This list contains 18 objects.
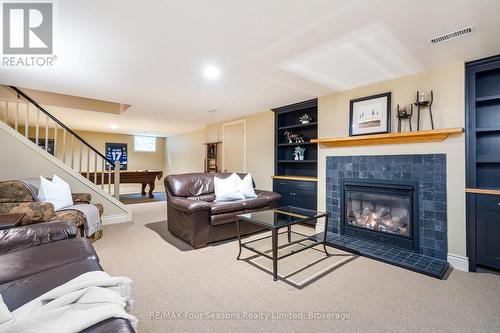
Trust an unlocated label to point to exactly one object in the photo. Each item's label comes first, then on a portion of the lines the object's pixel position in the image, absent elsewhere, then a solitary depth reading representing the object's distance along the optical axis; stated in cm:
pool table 654
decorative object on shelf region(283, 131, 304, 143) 466
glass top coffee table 227
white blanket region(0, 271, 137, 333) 83
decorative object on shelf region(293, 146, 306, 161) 457
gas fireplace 294
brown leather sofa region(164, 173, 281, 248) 310
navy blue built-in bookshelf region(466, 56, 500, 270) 242
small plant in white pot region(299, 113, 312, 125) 443
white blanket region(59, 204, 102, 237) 308
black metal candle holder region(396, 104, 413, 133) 296
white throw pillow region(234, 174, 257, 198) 399
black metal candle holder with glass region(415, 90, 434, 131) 279
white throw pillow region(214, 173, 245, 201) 377
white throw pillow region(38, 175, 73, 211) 313
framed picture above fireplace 317
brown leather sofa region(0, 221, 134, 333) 116
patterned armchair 253
